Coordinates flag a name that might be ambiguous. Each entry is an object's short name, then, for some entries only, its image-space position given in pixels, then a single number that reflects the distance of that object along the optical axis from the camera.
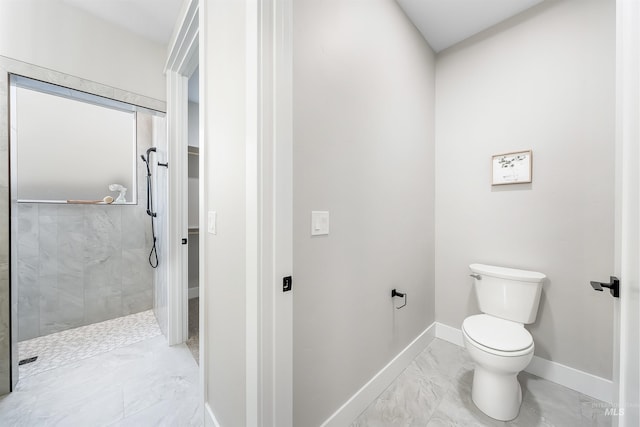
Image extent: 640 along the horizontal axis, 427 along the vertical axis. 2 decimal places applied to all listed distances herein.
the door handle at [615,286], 0.77
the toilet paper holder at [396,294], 1.57
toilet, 1.23
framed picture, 1.65
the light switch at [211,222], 1.17
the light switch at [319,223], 1.04
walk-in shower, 2.10
